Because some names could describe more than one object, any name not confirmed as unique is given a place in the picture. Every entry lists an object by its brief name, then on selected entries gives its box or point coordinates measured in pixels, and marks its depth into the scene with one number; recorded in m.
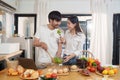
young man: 2.51
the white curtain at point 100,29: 4.82
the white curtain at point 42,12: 4.84
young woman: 2.58
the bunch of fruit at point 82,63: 2.17
